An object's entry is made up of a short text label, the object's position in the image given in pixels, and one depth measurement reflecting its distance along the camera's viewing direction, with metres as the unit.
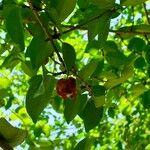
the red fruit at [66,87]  0.65
